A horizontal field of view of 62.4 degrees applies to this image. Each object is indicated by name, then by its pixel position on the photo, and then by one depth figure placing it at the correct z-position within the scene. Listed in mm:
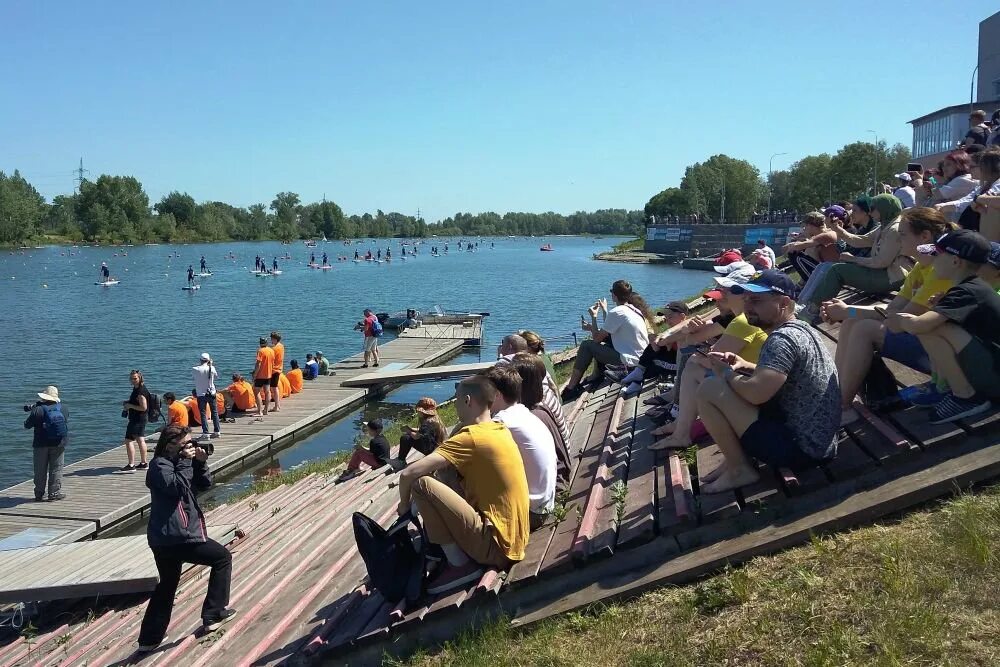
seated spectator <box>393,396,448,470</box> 9633
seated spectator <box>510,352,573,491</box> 6418
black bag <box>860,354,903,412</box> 5945
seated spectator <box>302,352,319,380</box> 26656
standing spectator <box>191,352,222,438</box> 17750
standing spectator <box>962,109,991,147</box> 14369
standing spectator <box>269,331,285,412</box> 20336
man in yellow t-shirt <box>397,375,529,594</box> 4984
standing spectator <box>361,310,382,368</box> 27453
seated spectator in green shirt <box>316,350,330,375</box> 27281
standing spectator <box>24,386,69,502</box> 13508
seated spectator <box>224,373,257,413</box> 21328
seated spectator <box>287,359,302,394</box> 24156
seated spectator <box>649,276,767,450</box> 5922
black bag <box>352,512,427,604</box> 5191
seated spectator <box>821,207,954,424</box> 5762
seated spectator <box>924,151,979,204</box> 10883
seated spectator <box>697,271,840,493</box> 4887
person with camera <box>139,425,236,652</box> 6285
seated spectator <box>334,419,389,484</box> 11658
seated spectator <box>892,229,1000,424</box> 5137
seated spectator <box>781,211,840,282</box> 9862
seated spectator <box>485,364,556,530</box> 5492
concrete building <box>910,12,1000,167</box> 47500
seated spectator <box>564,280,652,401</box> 11219
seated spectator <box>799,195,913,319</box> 8781
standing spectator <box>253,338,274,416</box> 20188
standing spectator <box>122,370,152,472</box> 15492
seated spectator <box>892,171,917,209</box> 13334
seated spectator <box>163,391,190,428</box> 16391
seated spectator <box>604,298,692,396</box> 9445
